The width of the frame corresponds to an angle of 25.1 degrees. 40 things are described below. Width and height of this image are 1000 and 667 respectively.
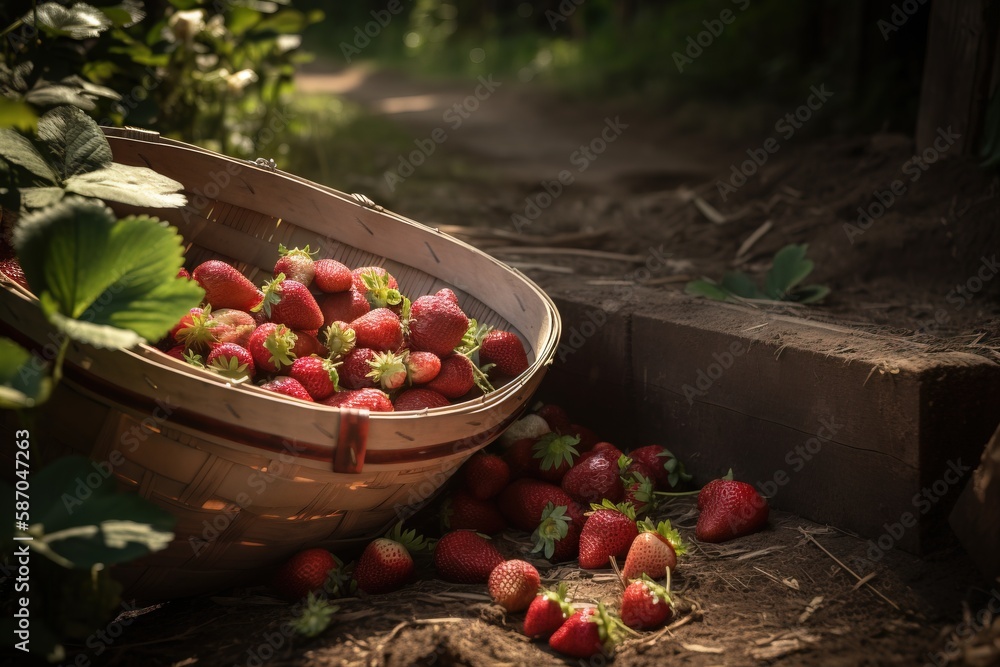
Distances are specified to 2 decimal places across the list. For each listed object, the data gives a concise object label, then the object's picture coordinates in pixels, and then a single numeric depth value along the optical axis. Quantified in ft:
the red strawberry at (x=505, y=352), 3.98
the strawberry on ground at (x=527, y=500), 3.89
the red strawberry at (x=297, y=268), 3.91
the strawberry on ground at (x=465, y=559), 3.74
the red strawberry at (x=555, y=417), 4.11
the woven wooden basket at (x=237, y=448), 3.49
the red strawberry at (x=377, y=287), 3.96
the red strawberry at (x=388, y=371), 3.78
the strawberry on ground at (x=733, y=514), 3.81
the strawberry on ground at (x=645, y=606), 3.58
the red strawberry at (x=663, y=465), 3.98
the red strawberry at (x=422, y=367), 3.83
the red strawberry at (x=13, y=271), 3.70
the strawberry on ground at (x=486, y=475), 3.92
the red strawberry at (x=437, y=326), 3.85
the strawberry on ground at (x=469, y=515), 3.89
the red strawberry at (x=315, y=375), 3.71
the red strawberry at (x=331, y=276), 3.90
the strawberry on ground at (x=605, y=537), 3.75
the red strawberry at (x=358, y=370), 3.81
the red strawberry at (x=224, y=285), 3.84
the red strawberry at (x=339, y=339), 3.81
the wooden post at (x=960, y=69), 4.55
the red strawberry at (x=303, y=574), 3.69
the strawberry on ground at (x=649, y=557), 3.67
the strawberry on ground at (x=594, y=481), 3.90
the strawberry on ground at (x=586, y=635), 3.52
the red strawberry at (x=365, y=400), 3.69
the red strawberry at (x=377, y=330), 3.85
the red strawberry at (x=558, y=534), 3.81
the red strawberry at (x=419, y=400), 3.78
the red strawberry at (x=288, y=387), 3.65
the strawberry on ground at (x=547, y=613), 3.56
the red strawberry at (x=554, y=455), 3.96
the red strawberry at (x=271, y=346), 3.72
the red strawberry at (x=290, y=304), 3.81
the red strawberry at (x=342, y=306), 3.91
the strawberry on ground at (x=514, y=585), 3.62
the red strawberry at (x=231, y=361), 3.66
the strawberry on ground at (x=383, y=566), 3.71
